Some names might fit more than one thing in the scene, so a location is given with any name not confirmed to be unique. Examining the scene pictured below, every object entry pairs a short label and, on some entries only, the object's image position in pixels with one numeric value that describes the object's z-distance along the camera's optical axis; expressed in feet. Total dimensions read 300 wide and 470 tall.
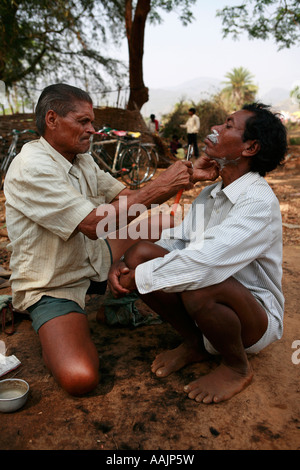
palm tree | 147.43
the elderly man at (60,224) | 6.64
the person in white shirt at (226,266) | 5.72
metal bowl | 5.85
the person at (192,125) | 38.70
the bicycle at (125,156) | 26.94
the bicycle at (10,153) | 25.29
